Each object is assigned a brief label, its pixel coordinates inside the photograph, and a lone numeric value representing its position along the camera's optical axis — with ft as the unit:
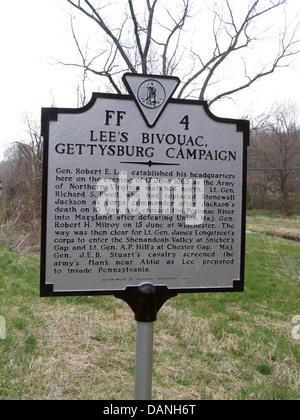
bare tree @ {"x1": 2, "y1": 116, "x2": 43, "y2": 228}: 42.19
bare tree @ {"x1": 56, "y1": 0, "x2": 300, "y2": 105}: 32.50
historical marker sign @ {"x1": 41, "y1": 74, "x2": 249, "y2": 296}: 8.39
